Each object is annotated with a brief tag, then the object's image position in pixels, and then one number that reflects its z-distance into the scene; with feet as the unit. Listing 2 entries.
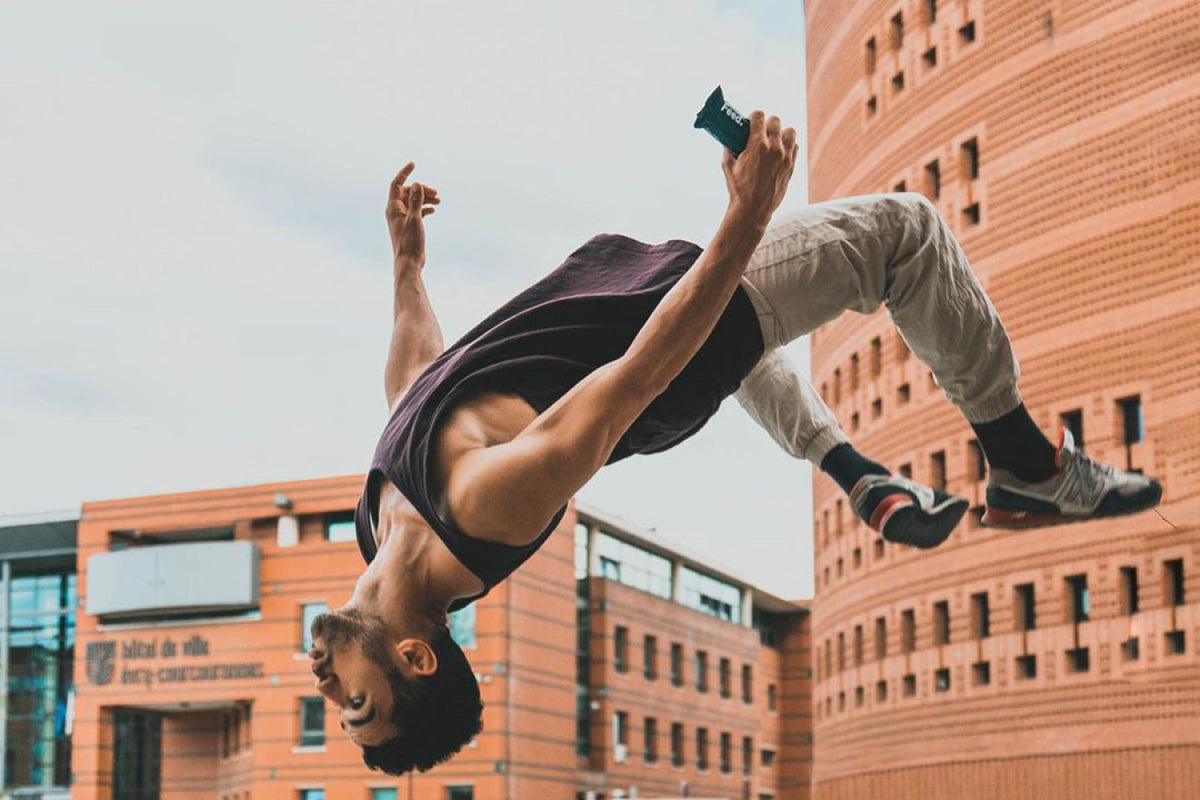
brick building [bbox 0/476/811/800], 130.11
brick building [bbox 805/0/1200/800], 67.77
